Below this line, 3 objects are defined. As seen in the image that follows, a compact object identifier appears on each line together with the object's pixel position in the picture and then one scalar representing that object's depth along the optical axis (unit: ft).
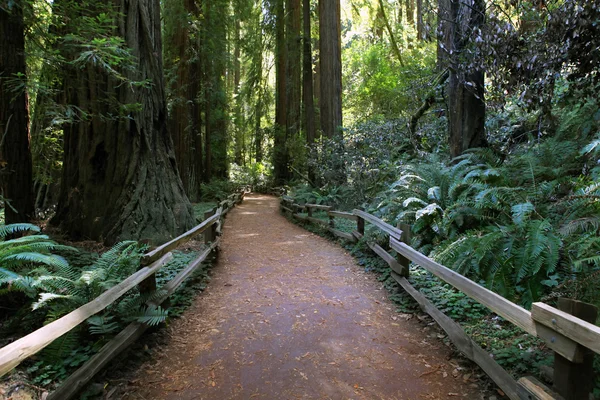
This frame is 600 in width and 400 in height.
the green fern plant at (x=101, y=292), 11.25
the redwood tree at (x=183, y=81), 50.49
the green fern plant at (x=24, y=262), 11.06
